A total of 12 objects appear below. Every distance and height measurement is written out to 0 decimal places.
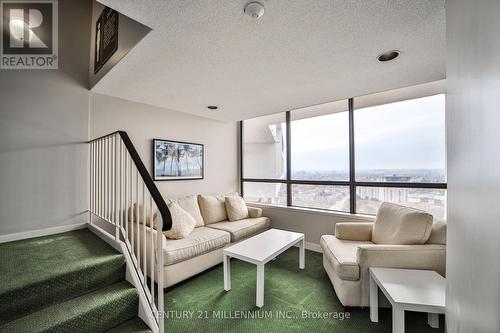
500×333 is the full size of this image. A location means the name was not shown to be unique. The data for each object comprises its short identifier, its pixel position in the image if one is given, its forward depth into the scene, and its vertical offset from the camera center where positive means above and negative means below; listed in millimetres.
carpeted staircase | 1334 -882
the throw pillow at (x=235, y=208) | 3633 -704
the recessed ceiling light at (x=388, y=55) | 1851 +995
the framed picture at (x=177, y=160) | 3285 +134
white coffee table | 2043 -896
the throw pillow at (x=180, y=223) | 2602 -706
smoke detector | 1288 +973
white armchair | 1906 -797
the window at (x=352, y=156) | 2715 +174
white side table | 1454 -908
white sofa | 2305 -898
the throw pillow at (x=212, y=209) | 3473 -682
